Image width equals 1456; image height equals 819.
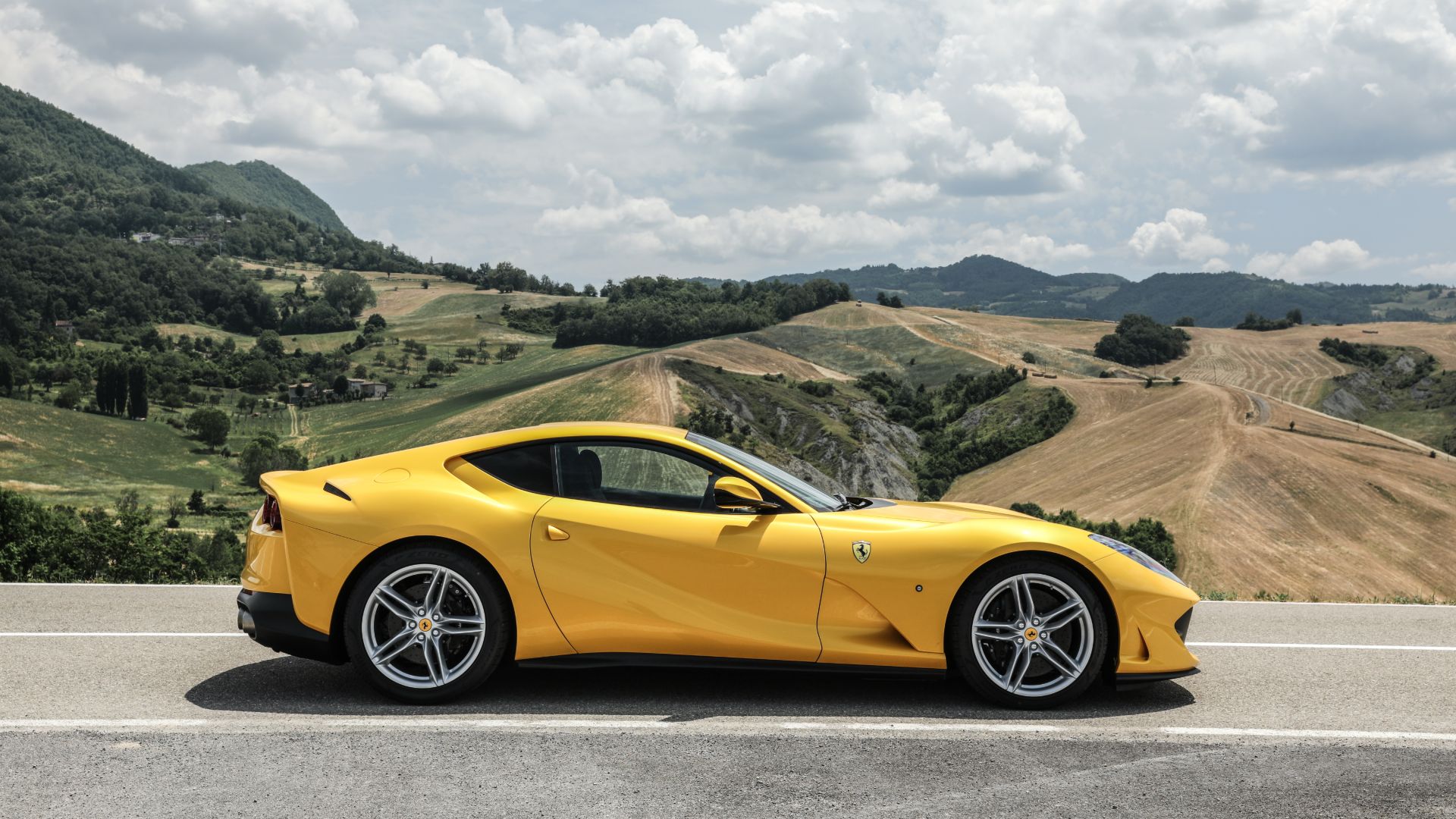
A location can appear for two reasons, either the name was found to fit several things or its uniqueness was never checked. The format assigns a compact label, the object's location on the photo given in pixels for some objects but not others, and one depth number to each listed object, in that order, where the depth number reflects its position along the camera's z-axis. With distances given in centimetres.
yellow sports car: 514
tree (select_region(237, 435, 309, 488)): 11806
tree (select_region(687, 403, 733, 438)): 10206
